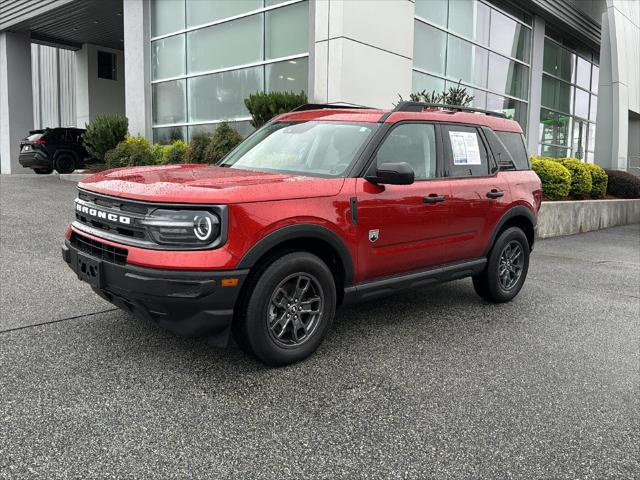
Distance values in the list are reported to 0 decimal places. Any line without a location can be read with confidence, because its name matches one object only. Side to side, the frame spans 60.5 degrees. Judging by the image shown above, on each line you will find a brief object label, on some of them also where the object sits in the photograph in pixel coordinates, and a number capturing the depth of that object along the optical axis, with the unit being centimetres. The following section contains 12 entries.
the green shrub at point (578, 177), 1327
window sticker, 496
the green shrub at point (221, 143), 1158
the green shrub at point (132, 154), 1395
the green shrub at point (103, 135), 1565
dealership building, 1195
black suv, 1698
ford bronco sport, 327
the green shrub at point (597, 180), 1458
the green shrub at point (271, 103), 1134
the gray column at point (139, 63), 1667
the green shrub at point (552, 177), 1217
